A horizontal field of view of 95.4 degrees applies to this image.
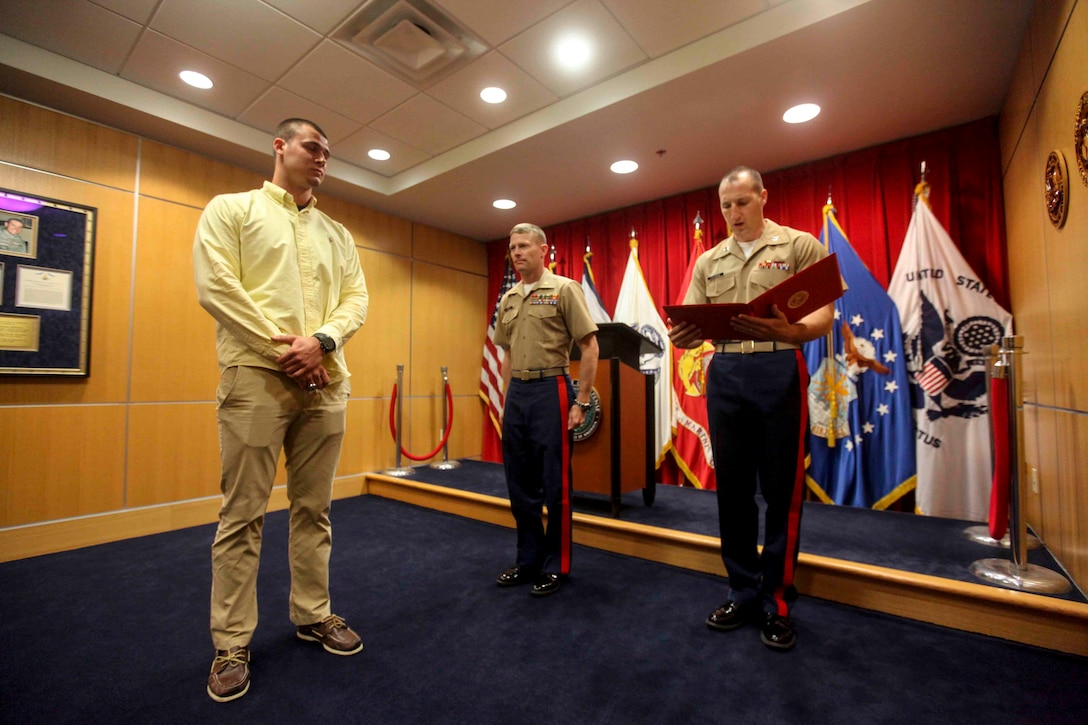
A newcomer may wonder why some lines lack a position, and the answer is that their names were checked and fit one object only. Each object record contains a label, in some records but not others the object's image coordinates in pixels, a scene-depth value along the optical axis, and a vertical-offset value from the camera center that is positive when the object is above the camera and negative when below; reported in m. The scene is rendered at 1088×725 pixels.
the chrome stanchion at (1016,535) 1.82 -0.58
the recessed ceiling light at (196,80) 2.88 +1.80
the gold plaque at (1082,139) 1.58 +0.81
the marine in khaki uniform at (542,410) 2.16 -0.11
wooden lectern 2.91 -0.31
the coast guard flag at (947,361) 2.87 +0.15
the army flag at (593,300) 4.65 +0.80
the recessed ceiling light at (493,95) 3.06 +1.81
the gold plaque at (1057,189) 1.83 +0.76
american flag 5.33 +0.02
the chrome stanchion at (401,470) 4.44 -0.79
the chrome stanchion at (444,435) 4.84 -0.54
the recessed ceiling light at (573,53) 2.64 +1.82
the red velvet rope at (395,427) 4.65 -0.42
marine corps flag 3.89 -0.24
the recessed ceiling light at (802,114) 2.99 +1.67
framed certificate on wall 2.76 +0.57
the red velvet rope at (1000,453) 2.10 -0.29
